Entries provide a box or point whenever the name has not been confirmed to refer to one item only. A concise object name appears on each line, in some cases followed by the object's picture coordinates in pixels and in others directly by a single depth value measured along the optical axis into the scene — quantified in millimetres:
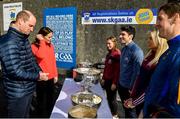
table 2285
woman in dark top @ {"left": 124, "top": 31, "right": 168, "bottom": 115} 2549
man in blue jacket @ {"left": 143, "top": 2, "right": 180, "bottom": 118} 1580
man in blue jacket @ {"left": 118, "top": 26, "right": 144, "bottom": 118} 3215
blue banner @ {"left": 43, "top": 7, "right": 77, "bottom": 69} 6457
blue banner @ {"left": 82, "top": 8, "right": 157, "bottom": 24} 5367
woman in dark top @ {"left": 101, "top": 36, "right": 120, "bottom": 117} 3891
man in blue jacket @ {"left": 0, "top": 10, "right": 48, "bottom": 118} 2529
